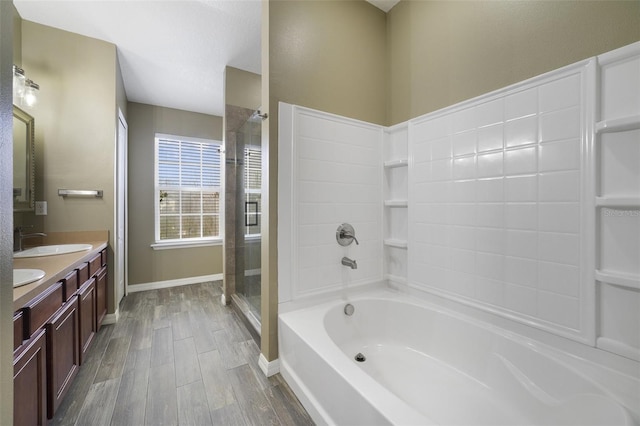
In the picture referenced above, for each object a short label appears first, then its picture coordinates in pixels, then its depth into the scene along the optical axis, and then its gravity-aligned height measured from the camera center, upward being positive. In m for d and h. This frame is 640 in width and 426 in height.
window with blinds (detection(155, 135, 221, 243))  3.84 +0.37
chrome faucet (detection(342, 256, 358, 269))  1.95 -0.39
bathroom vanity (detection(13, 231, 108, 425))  1.07 -0.63
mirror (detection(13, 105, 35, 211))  2.00 +0.42
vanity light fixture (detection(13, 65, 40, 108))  1.91 +0.96
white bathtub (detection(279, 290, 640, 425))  1.06 -0.85
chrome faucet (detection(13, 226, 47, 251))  1.95 -0.20
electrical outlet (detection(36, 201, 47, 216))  2.27 +0.04
